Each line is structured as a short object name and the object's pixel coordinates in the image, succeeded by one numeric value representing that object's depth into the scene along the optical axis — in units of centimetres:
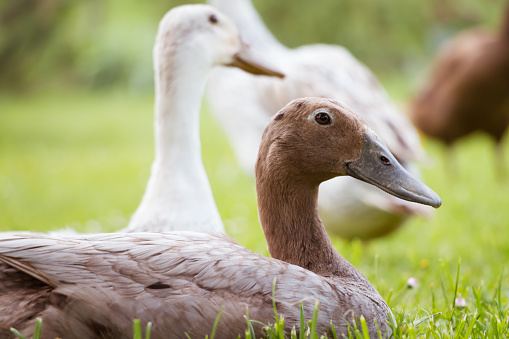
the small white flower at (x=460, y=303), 528
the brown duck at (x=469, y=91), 1359
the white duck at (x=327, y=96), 824
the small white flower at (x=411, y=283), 575
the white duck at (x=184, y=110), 628
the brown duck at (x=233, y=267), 400
